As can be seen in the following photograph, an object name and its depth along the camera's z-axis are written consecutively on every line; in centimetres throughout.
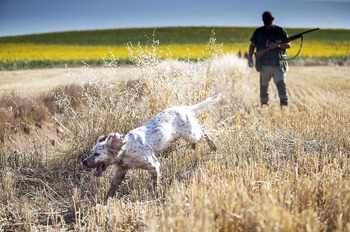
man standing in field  872
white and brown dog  450
